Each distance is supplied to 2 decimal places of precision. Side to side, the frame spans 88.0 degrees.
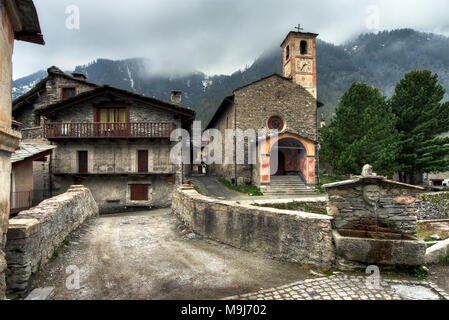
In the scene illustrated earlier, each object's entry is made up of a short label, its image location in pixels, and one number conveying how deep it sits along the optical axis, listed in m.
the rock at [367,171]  4.98
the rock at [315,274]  4.47
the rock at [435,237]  7.56
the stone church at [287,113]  18.94
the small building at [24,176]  11.66
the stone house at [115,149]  16.23
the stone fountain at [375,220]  4.46
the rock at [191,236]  7.17
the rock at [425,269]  4.42
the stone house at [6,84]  3.09
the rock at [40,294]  3.68
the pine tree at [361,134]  17.05
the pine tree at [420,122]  17.94
